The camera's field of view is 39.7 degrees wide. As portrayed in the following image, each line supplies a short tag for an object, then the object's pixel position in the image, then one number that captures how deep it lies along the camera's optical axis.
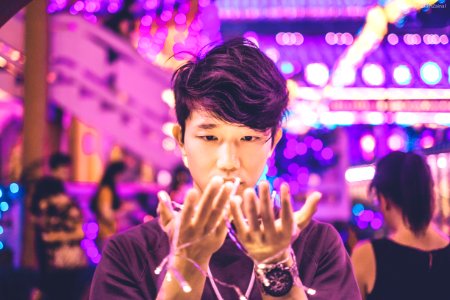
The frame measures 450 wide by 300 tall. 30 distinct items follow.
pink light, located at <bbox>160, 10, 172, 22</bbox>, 8.33
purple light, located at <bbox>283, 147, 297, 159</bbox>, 8.37
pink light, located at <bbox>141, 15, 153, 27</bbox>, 8.29
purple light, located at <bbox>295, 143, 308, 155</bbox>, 8.56
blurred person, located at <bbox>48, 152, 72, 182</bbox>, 4.95
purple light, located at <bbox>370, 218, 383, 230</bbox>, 7.03
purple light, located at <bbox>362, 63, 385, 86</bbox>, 6.82
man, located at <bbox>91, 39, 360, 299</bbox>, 1.24
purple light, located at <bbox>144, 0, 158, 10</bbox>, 8.14
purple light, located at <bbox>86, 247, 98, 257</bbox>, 5.92
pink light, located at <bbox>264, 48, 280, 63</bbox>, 7.24
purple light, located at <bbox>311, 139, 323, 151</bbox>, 8.65
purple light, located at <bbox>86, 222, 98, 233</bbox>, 5.86
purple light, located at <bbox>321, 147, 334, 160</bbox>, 8.61
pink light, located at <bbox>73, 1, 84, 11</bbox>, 7.53
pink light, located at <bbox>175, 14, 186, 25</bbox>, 8.45
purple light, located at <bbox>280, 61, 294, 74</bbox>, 7.27
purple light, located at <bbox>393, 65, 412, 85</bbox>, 5.94
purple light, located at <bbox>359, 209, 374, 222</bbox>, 7.53
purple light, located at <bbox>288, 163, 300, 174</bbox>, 8.41
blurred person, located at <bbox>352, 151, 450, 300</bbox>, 2.48
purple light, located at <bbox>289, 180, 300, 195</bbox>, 8.02
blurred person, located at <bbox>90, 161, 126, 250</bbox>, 5.60
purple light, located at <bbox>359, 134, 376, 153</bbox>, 9.21
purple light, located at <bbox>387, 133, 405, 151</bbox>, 8.62
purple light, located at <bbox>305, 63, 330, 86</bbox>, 7.14
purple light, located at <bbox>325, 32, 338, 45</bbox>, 6.60
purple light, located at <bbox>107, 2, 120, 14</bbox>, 7.98
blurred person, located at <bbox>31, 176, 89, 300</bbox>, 4.71
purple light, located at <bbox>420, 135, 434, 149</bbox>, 7.07
